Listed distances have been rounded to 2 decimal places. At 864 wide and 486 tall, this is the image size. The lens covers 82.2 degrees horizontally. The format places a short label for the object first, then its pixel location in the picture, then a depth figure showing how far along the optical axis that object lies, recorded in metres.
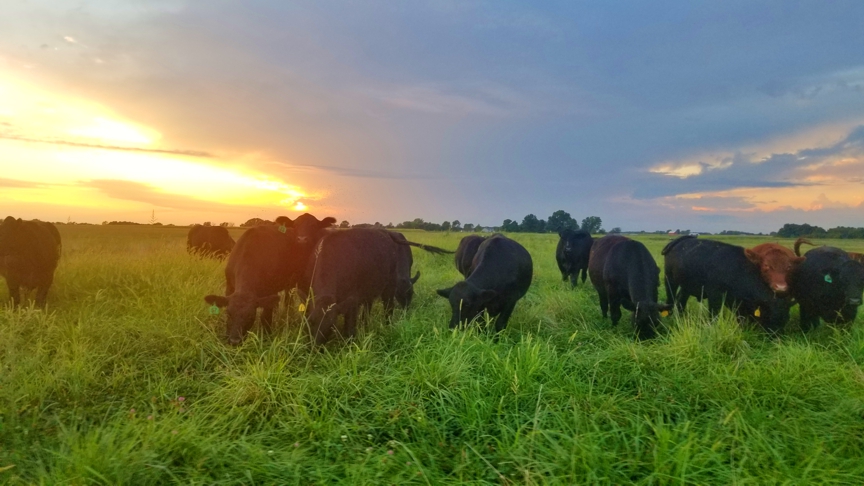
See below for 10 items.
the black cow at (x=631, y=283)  6.22
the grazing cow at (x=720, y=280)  6.77
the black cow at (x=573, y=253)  13.38
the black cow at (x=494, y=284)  6.29
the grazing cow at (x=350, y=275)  5.54
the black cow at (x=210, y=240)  15.94
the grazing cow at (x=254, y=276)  5.88
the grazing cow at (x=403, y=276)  8.11
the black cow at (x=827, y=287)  6.69
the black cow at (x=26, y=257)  7.89
